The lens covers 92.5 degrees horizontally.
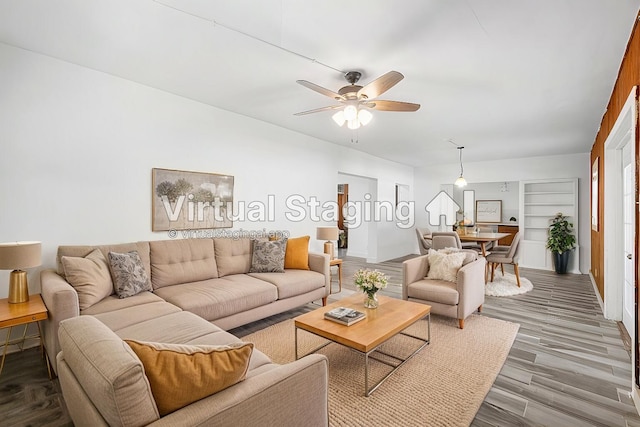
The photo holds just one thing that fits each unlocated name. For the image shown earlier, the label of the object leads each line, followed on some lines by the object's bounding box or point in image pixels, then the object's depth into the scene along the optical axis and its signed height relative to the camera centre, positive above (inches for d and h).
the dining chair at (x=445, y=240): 209.5 -16.0
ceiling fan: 104.7 +42.1
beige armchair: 128.7 -31.5
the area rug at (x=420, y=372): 76.5 -48.5
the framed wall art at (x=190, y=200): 139.1 +7.7
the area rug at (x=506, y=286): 185.0 -44.7
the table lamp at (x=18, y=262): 89.5 -14.2
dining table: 208.1 -14.0
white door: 122.0 -5.0
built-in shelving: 267.4 +7.3
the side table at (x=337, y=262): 185.3 -27.7
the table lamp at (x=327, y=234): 197.5 -11.3
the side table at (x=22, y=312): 83.5 -27.8
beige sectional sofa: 40.3 -27.2
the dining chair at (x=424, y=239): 233.4 -17.3
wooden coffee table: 85.3 -33.8
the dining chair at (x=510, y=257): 196.9 -26.1
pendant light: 270.1 +31.4
